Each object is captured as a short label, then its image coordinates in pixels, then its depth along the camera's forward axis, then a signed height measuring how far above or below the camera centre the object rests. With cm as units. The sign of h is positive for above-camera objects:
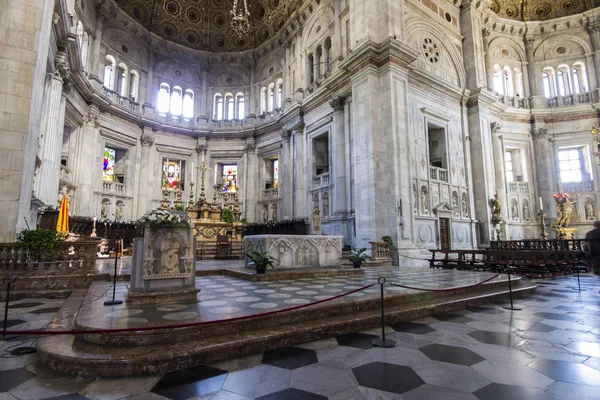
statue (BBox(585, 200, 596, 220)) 1993 +177
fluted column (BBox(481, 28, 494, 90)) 2094 +1217
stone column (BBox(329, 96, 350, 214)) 1609 +424
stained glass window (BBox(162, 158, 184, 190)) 2200 +478
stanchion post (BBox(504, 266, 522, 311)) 527 -120
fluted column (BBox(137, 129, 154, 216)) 2060 +459
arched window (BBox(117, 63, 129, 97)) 2066 +1077
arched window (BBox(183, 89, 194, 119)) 2433 +1071
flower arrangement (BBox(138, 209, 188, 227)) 491 +32
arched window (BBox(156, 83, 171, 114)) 2309 +1059
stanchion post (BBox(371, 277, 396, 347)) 344 -117
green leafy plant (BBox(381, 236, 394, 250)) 1302 -10
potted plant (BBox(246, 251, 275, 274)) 751 -53
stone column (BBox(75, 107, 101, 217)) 1673 +429
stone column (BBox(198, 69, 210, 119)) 2448 +1142
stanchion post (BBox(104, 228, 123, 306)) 445 -91
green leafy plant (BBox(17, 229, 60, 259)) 646 -7
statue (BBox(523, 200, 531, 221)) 2114 +180
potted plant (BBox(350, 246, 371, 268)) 979 -60
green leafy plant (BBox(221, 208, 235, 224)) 1644 +123
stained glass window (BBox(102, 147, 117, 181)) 1961 +480
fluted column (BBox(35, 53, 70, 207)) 1223 +422
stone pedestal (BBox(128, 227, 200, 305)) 484 -44
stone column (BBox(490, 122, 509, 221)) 2033 +471
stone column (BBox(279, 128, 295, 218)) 2036 +422
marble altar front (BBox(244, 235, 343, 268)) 841 -27
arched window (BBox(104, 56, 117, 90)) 1967 +1073
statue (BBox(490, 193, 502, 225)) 1784 +157
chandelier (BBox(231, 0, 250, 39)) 2250 +1748
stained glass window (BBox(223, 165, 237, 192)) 2378 +474
